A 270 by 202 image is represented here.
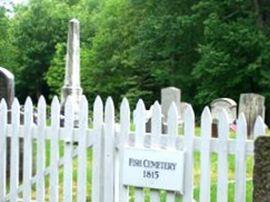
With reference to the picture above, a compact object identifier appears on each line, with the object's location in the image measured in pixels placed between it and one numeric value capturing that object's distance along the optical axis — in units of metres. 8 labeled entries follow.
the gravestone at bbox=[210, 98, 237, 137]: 17.42
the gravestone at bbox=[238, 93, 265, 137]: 15.89
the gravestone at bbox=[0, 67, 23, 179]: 7.96
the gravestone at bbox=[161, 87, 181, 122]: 15.31
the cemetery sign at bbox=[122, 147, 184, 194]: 5.23
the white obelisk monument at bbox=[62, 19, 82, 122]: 20.28
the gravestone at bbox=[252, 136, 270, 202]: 4.39
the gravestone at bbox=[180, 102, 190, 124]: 16.75
